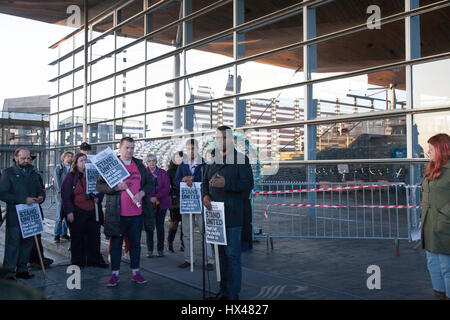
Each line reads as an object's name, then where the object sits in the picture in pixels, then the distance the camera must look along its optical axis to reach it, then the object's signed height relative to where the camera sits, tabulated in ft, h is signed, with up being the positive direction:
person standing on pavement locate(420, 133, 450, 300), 14.92 -1.78
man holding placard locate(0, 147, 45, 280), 20.75 -1.42
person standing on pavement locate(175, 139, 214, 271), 22.71 -0.39
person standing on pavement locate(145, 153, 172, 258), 26.09 -1.48
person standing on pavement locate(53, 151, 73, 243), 30.91 -0.71
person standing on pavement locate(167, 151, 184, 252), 26.61 -1.96
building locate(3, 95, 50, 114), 245.45 +41.25
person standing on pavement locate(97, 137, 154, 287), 19.11 -1.77
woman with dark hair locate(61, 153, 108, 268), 23.18 -2.66
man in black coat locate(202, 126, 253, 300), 16.05 -0.95
